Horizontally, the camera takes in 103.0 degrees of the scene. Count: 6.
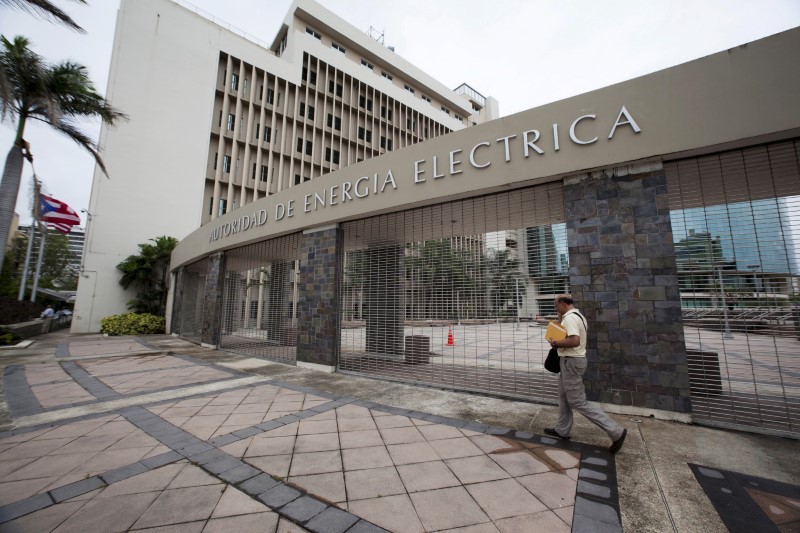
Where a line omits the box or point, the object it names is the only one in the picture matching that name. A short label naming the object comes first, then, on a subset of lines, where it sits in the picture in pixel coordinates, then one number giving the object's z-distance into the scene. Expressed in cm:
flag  1496
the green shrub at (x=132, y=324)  1537
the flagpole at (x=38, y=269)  1780
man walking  298
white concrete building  1755
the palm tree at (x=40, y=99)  918
